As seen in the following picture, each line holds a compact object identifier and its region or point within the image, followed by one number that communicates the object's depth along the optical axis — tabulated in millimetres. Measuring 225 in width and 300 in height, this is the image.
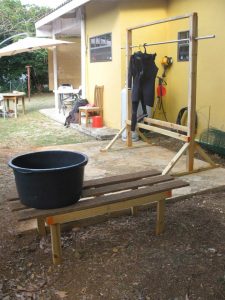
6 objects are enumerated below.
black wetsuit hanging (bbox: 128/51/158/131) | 4387
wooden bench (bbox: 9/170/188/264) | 2028
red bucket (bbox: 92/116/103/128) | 6413
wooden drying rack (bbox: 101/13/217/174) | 3443
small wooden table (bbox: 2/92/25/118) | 8222
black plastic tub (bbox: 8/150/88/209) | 1936
